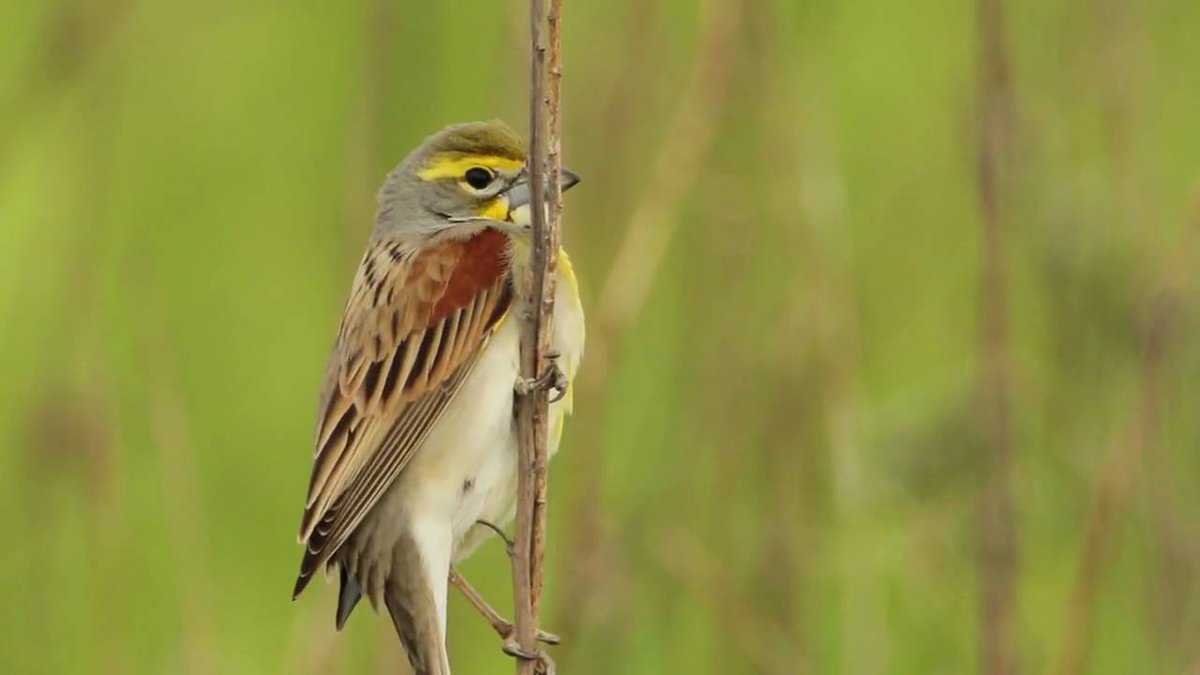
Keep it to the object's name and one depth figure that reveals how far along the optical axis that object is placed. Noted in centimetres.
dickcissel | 799
